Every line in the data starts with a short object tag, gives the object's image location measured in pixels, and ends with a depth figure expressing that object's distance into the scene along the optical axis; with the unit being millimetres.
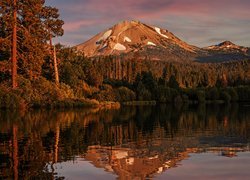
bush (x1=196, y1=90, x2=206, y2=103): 104875
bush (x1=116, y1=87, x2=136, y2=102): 87062
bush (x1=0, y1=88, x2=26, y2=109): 46250
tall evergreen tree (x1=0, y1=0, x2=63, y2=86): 48875
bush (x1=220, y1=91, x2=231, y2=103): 108831
